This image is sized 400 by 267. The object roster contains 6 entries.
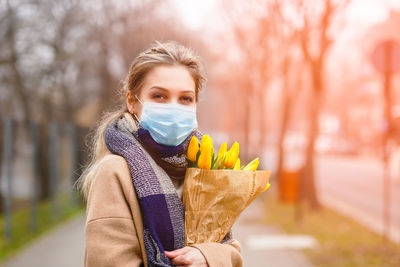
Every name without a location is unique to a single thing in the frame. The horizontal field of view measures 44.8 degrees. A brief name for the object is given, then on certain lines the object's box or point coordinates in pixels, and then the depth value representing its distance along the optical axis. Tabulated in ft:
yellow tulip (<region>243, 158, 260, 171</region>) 7.16
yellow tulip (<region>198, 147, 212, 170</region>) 6.82
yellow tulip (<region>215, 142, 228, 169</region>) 7.09
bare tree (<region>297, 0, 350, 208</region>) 33.76
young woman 6.18
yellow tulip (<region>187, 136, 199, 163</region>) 7.02
